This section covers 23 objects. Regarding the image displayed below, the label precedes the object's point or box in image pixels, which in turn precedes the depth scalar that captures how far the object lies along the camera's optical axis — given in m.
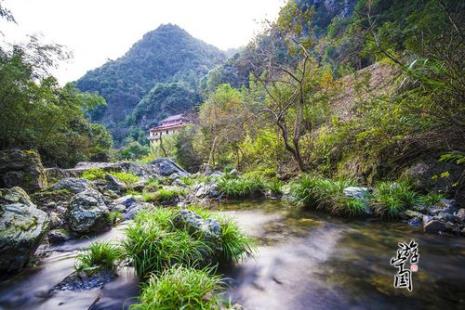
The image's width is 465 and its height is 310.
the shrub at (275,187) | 10.14
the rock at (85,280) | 3.69
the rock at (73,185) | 8.52
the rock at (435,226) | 5.45
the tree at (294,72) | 9.66
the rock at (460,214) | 5.52
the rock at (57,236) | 5.68
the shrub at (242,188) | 10.37
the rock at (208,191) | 10.62
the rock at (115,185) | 11.14
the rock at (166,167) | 19.24
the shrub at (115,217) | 6.78
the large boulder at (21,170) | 7.97
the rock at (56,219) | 6.37
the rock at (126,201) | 8.58
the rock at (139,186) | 11.74
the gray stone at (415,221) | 5.99
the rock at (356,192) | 7.09
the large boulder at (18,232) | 4.04
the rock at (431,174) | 6.44
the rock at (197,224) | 4.31
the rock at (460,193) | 5.90
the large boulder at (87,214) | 6.11
